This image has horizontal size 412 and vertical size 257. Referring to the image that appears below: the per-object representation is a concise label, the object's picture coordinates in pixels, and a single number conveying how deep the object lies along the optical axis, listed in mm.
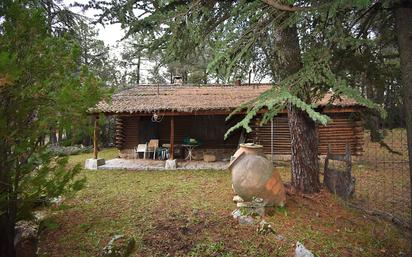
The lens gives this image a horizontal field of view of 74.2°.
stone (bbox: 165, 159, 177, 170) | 11716
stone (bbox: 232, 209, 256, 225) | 5318
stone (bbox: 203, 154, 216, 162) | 13570
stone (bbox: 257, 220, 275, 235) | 4898
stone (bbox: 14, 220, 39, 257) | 4203
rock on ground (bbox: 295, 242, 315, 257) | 4117
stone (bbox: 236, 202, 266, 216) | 5570
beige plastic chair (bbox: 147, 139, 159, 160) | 14016
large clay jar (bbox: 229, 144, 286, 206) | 5730
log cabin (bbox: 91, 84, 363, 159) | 12008
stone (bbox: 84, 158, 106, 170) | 11898
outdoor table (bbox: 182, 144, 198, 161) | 13605
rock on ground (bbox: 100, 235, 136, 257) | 4262
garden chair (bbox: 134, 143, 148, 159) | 13875
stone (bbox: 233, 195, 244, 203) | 6116
